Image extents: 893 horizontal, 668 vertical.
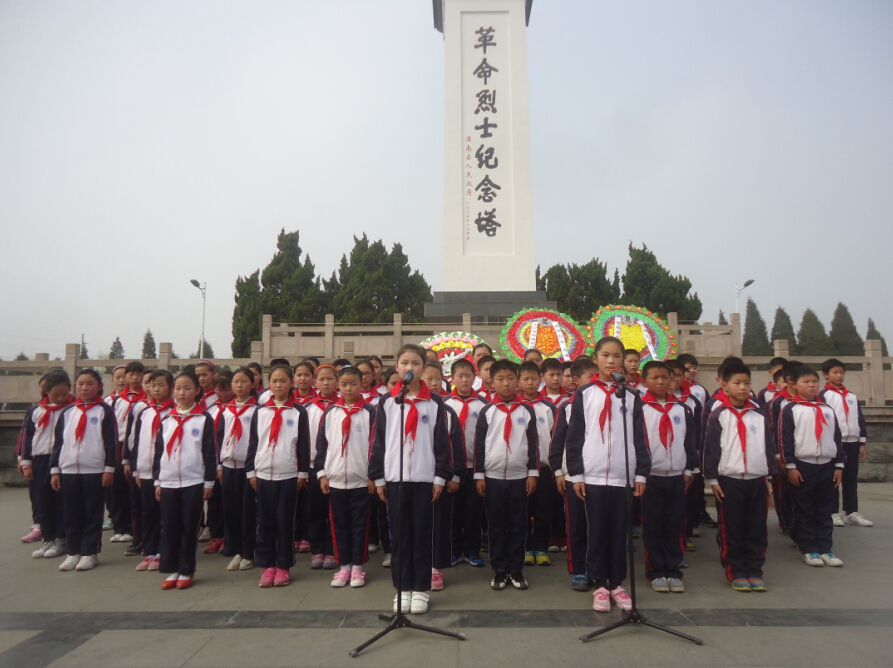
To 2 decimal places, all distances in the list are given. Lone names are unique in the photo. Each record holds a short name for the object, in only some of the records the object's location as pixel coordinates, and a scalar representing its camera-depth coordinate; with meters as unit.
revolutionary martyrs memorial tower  13.30
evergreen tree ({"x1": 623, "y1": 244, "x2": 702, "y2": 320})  23.12
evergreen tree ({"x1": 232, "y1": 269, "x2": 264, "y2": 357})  20.95
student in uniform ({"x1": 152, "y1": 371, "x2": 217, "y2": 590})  3.82
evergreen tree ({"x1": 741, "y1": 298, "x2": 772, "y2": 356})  29.27
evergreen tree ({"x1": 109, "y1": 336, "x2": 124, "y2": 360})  35.47
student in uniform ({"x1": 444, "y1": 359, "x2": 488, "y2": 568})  4.24
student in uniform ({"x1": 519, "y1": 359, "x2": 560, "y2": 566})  4.21
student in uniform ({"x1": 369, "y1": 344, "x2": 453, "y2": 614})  3.32
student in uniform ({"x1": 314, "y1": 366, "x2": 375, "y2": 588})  3.79
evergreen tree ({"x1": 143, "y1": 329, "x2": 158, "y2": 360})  38.33
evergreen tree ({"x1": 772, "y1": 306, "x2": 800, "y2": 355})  29.09
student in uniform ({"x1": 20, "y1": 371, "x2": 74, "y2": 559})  4.67
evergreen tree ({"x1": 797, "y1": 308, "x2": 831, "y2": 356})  24.25
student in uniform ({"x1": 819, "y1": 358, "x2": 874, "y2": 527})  5.09
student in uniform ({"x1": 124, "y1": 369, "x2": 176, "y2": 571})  4.20
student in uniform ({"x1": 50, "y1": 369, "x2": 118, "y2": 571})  4.29
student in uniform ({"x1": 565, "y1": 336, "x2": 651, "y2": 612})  3.31
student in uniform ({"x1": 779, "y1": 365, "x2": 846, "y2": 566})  4.19
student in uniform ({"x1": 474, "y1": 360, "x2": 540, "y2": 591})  3.67
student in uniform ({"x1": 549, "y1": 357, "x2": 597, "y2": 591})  3.60
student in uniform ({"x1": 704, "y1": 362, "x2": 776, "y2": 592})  3.62
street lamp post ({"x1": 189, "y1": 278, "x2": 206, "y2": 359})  22.28
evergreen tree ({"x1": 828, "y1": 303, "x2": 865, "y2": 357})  24.08
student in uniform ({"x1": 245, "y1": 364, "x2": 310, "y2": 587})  3.85
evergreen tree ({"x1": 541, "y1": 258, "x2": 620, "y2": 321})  23.69
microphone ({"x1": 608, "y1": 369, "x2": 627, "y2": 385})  3.09
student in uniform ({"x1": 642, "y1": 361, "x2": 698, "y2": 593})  3.58
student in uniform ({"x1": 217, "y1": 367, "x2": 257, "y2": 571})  4.20
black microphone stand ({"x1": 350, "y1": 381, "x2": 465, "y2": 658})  2.80
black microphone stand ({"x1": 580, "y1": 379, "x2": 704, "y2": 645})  2.78
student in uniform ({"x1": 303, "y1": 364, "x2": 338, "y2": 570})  4.23
